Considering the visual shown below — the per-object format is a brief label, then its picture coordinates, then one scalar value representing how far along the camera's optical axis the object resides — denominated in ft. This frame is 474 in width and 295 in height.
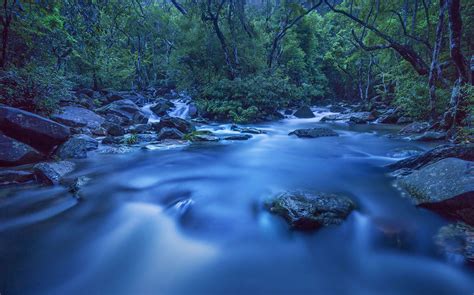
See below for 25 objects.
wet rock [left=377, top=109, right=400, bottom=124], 49.46
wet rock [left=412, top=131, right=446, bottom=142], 28.27
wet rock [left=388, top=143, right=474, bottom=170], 14.30
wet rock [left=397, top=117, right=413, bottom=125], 46.75
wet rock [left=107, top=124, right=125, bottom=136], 34.76
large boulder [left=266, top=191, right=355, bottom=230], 11.34
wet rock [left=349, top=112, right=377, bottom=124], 52.08
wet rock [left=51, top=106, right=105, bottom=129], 34.61
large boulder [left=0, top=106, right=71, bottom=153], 20.66
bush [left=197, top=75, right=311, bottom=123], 54.34
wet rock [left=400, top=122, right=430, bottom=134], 34.99
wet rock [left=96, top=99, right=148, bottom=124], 46.65
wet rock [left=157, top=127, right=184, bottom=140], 33.17
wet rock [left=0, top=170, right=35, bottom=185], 16.46
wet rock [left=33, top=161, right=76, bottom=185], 16.79
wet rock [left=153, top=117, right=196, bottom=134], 38.45
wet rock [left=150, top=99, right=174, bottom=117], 58.23
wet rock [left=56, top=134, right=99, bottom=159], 23.59
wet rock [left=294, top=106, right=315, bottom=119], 66.95
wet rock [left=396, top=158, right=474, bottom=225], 10.60
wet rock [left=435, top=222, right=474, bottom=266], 9.08
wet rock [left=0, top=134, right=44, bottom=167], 19.36
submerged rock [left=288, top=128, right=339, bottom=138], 36.81
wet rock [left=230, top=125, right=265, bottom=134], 42.13
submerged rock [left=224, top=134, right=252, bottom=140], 35.32
